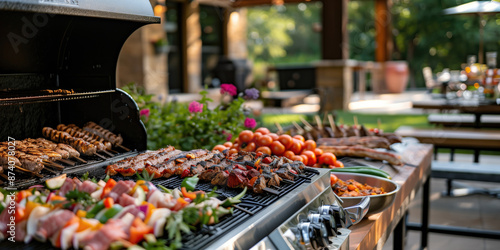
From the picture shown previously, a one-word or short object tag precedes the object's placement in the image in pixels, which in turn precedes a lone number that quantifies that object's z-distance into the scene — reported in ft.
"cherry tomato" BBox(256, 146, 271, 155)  10.03
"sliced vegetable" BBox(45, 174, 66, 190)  5.71
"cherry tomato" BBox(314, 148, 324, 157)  10.29
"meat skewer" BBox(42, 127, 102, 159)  8.56
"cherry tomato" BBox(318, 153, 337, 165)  10.04
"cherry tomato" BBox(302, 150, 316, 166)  10.02
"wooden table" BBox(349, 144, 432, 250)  7.17
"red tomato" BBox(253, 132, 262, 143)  10.43
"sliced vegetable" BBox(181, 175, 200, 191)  5.99
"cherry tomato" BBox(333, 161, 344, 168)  10.05
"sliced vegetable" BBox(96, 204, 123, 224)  4.76
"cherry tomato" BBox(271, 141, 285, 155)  10.20
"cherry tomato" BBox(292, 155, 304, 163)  9.55
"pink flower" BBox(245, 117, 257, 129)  13.08
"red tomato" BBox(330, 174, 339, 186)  8.48
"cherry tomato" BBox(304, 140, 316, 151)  10.41
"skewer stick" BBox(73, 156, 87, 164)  8.15
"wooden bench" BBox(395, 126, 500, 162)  17.45
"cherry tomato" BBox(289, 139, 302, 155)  10.29
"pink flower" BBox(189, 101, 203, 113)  13.59
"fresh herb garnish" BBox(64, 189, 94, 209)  5.11
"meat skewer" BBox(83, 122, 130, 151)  9.11
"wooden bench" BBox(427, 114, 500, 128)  21.40
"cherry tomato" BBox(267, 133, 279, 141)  10.52
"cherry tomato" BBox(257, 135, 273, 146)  10.29
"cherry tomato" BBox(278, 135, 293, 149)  10.34
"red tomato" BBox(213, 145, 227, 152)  10.14
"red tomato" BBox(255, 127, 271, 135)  10.98
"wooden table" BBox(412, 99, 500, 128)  19.49
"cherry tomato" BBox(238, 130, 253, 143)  10.61
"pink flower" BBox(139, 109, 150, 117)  13.39
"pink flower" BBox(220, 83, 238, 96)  13.83
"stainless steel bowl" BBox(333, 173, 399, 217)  7.55
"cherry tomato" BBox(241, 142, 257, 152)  10.31
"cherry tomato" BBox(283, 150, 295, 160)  9.89
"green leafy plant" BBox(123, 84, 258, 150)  13.50
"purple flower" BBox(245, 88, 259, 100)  14.07
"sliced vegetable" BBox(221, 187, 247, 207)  5.67
